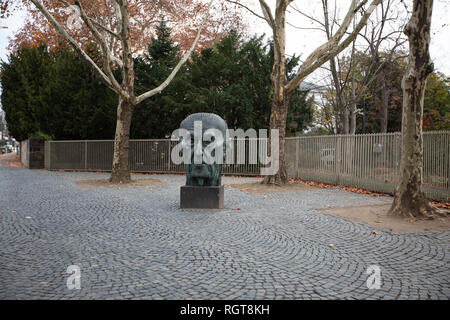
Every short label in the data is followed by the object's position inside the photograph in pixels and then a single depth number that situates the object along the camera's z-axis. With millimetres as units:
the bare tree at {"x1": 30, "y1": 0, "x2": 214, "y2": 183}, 12324
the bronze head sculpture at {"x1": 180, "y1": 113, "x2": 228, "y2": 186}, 7895
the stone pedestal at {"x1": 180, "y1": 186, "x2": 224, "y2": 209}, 8172
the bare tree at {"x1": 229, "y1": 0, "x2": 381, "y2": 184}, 11555
